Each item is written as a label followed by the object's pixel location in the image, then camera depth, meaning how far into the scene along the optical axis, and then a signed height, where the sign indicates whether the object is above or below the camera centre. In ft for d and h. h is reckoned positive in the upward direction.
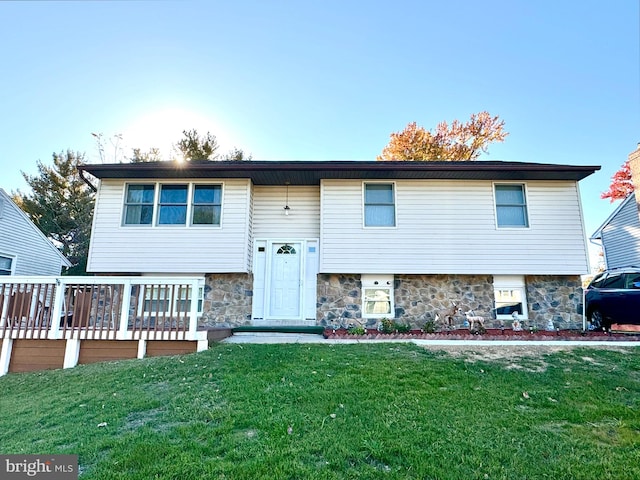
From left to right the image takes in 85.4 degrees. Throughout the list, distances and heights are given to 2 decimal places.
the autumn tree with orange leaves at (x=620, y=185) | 60.13 +20.09
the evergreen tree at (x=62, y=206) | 65.72 +17.13
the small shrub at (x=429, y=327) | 25.72 -2.06
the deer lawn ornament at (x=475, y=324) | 24.80 -1.77
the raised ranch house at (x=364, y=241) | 28.40 +4.81
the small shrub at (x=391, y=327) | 25.94 -2.11
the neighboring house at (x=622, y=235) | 40.98 +8.10
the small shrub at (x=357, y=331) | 24.12 -2.24
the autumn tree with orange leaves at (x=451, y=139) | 60.18 +27.88
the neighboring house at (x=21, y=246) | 38.24 +5.99
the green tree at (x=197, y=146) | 68.33 +29.66
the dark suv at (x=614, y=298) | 25.13 +0.20
